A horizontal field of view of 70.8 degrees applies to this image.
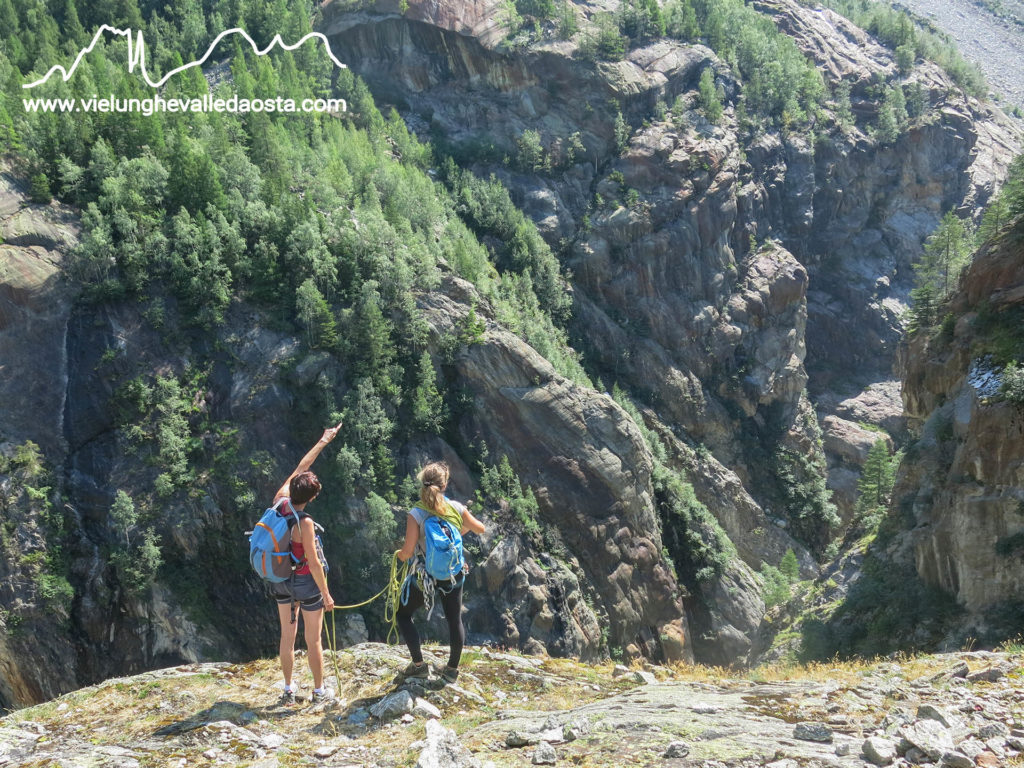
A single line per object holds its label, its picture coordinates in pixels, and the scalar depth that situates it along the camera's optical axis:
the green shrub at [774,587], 46.13
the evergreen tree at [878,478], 45.94
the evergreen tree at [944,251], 44.59
